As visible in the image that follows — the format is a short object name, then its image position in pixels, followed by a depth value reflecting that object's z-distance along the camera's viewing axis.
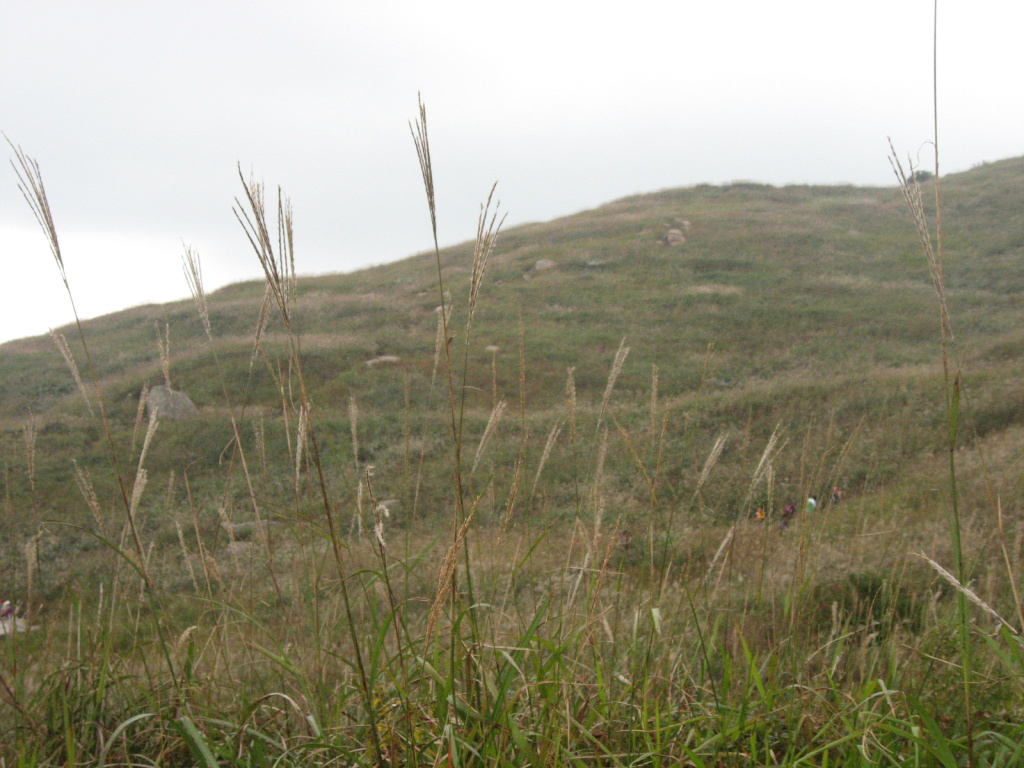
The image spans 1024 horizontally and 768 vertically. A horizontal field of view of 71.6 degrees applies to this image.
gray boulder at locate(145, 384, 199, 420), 17.35
